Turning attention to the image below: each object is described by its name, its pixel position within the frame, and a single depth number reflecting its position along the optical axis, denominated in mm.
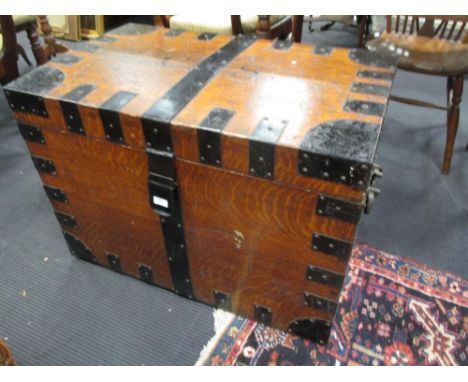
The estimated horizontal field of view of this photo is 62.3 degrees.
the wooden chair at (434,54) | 1433
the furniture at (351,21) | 2545
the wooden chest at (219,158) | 755
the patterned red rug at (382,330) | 1027
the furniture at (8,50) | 1584
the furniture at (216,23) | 1709
